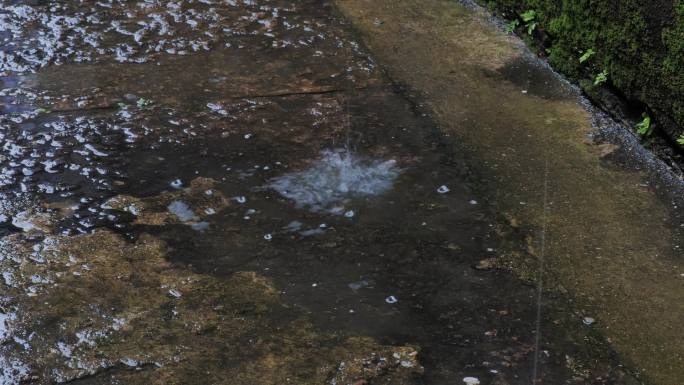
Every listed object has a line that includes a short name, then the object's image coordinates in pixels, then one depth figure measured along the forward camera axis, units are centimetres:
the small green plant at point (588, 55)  384
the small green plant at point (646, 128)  343
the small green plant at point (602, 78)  373
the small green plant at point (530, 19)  440
